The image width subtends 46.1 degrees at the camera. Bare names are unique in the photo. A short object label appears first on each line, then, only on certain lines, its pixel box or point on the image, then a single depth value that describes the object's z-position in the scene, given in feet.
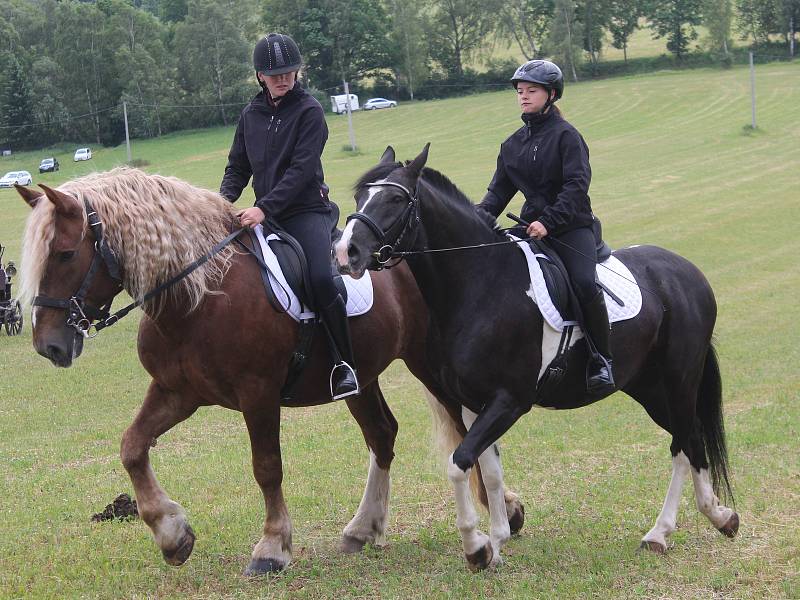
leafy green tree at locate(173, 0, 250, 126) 285.23
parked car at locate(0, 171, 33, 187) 199.51
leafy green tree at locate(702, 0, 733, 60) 299.79
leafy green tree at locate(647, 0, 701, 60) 323.78
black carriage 65.41
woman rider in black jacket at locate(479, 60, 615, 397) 21.35
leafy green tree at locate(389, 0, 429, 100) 310.45
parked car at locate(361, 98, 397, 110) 284.61
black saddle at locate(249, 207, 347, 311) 21.35
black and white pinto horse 19.33
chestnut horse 18.63
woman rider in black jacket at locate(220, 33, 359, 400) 21.45
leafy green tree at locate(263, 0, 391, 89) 307.99
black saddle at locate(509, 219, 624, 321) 21.48
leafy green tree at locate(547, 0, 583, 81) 307.99
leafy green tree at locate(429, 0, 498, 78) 326.44
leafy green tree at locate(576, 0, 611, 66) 330.13
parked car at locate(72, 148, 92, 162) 241.76
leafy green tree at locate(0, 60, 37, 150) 274.36
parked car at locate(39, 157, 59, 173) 230.27
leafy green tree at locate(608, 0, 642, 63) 339.16
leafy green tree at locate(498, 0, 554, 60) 341.82
